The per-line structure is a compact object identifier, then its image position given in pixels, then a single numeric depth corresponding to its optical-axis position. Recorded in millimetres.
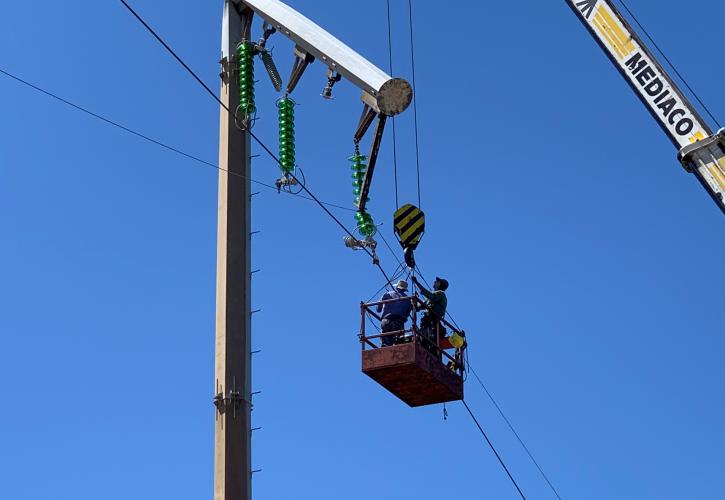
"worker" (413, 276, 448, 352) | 22203
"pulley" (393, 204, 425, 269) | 22547
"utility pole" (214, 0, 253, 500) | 20578
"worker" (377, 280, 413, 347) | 21859
